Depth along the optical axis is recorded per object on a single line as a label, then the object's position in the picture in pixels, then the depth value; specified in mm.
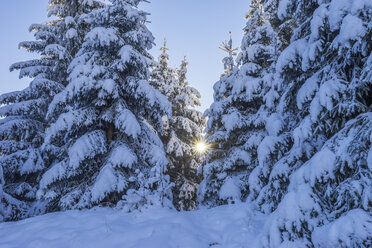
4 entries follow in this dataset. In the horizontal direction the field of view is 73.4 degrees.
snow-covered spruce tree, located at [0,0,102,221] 11867
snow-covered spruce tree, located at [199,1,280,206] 11766
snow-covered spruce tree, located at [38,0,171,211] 8297
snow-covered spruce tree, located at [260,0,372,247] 3035
